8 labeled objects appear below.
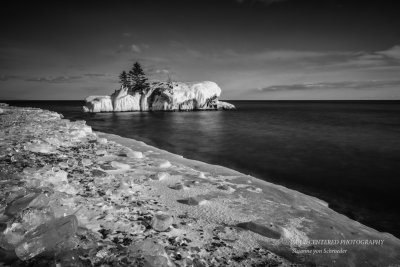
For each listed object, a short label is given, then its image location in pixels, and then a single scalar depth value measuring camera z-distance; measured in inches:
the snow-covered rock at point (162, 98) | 2096.5
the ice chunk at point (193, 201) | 159.9
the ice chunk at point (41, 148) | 241.9
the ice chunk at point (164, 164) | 252.4
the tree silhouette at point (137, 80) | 2281.0
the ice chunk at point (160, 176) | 205.0
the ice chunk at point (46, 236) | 80.4
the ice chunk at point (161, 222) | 121.4
